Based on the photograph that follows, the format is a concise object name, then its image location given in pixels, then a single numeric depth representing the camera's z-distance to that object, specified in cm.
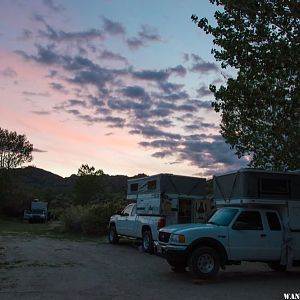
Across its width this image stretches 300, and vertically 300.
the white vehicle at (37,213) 3845
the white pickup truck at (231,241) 896
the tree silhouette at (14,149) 4407
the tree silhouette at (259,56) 999
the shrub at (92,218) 2097
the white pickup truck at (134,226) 1357
